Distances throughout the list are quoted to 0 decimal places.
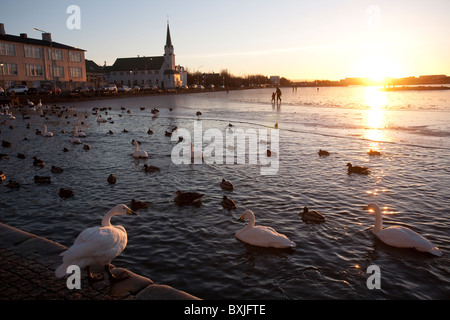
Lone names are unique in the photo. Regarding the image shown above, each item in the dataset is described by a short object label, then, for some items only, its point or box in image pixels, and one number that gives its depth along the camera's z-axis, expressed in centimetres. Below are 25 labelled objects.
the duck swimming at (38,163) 1503
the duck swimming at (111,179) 1271
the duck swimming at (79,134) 2356
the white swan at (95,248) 545
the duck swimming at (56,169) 1421
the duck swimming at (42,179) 1258
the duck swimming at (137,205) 1008
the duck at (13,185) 1206
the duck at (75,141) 2138
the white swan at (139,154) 1705
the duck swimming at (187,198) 1042
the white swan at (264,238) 768
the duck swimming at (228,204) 1016
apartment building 6756
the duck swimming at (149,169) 1439
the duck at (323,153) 1795
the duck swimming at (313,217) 907
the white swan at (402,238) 739
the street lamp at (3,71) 6566
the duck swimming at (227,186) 1192
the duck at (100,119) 3287
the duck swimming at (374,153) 1784
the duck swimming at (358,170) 1402
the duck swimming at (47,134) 2394
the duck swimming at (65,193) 1107
